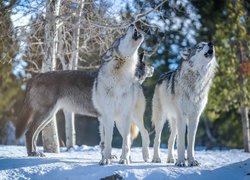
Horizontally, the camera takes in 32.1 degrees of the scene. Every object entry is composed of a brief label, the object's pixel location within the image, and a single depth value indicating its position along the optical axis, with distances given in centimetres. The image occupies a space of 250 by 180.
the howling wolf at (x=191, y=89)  663
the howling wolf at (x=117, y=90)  664
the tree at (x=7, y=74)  924
